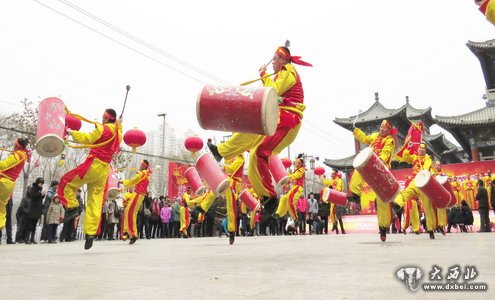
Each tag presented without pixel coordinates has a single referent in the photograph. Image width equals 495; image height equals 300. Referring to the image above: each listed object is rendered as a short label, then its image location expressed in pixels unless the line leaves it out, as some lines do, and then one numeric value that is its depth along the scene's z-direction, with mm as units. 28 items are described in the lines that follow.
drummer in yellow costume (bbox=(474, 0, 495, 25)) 3168
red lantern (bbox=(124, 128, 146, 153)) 7449
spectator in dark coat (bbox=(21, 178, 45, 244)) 10336
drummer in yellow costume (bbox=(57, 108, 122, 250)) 5480
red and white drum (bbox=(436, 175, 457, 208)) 7934
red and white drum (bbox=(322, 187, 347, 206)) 10641
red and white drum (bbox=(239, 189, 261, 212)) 8555
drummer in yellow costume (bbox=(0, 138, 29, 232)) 7441
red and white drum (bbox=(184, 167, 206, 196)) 7673
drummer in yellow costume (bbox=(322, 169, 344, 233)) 13695
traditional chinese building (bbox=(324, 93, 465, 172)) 33719
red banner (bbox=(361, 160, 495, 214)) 17391
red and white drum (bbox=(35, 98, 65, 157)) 5023
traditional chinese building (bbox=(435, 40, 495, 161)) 23875
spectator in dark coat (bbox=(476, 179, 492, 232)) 11484
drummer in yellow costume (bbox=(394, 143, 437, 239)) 7457
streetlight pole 27359
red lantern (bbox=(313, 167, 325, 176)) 14866
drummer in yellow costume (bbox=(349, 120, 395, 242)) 6273
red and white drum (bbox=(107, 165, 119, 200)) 7452
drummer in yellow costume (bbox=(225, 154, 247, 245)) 7125
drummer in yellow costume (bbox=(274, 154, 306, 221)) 10953
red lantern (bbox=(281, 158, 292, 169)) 10108
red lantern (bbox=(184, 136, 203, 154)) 7426
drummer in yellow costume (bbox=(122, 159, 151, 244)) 8172
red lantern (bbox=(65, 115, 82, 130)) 5754
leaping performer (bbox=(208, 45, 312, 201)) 4520
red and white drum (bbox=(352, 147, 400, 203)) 5359
